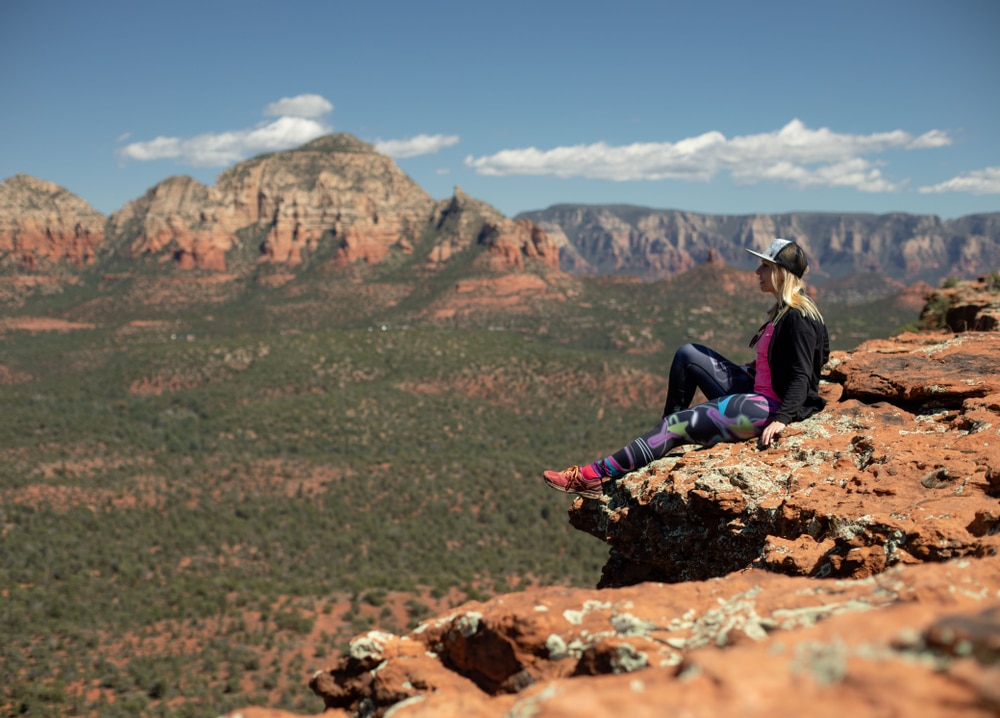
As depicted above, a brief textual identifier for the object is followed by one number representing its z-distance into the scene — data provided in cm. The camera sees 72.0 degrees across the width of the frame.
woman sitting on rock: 685
